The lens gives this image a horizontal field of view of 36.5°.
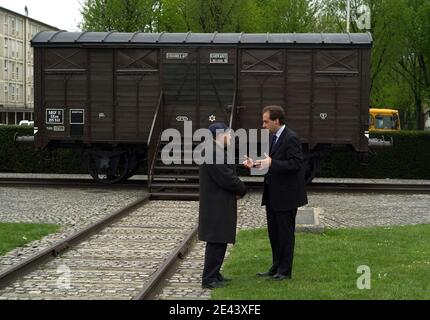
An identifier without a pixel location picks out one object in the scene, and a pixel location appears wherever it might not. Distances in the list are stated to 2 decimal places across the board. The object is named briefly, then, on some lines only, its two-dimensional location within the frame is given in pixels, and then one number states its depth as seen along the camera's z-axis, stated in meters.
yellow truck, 36.59
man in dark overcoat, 7.12
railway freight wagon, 17.22
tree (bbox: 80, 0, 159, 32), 28.81
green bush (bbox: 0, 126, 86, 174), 22.25
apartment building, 82.38
